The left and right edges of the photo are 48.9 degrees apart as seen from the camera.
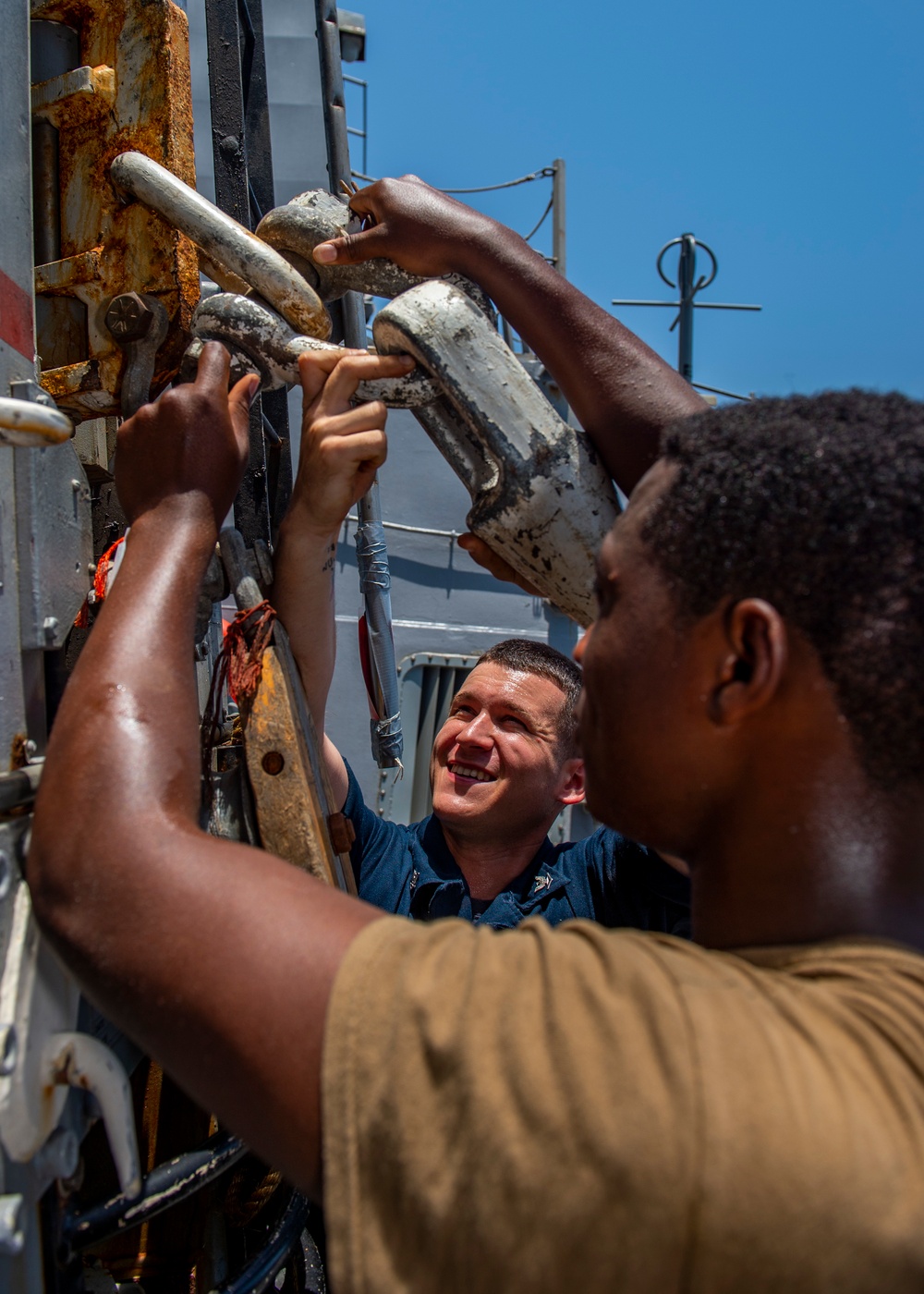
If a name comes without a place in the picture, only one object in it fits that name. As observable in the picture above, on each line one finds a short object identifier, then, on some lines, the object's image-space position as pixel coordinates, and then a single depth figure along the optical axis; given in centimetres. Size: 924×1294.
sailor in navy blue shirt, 175
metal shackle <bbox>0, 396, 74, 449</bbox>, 97
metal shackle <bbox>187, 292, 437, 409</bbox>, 142
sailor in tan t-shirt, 77
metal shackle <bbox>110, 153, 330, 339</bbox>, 144
